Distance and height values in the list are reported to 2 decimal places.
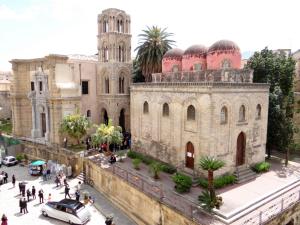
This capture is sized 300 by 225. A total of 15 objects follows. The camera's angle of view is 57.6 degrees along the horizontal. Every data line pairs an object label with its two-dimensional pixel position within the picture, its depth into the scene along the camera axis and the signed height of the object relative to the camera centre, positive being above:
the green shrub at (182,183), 18.11 -6.55
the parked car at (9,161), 30.61 -8.62
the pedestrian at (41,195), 21.24 -8.60
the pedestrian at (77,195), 21.06 -8.57
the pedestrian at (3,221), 17.00 -8.50
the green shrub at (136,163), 23.03 -6.64
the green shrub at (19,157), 31.77 -8.44
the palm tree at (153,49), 31.62 +4.19
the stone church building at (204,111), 19.48 -2.08
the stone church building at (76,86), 30.73 -0.18
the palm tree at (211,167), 16.09 -4.96
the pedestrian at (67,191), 21.80 -8.53
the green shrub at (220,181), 18.94 -6.80
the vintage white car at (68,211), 18.09 -8.59
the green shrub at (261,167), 22.19 -6.74
